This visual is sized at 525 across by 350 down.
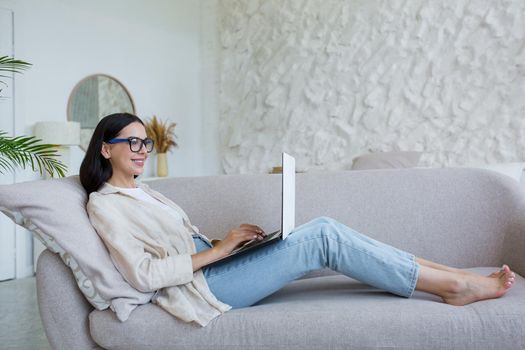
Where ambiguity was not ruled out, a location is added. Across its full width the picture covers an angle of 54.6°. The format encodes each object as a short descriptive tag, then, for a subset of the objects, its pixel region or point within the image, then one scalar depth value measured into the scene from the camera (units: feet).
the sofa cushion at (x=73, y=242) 5.21
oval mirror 15.65
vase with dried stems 17.89
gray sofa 4.94
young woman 5.30
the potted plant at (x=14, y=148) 8.34
